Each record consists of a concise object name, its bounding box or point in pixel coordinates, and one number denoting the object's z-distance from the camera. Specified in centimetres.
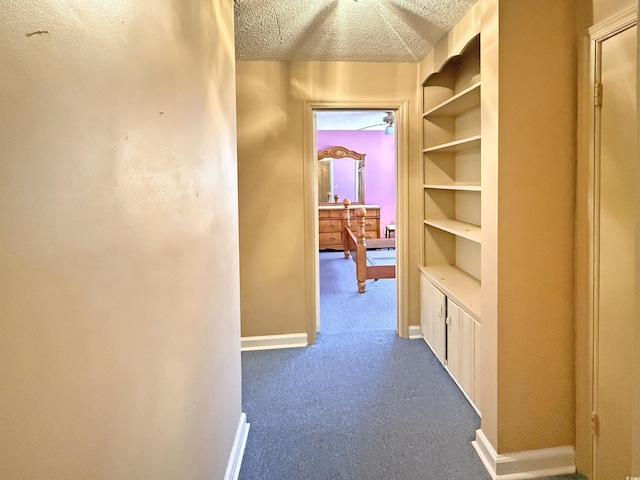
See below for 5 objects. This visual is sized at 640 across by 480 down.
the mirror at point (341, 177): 832
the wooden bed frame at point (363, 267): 480
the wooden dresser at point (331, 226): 779
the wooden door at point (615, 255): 154
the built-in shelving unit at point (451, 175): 290
